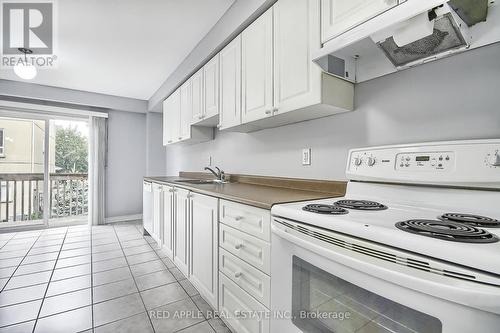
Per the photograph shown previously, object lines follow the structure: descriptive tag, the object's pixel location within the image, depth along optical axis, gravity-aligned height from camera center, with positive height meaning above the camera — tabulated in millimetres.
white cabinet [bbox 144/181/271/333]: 1221 -580
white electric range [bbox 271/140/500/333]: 538 -225
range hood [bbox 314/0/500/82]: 885 +554
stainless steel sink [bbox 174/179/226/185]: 2616 -185
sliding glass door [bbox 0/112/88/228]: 4004 -29
